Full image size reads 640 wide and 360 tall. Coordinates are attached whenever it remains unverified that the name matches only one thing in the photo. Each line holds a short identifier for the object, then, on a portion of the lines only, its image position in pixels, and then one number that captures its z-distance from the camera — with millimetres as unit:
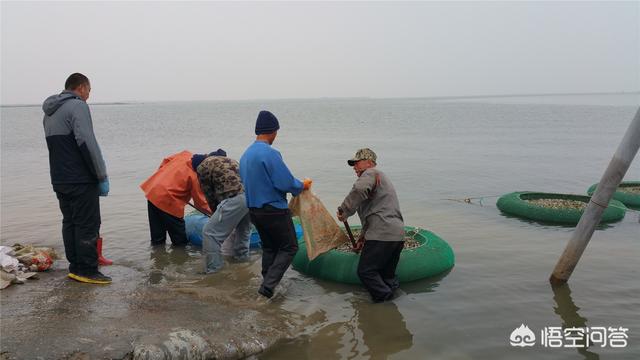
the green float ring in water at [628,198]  12016
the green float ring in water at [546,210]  10383
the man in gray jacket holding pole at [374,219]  5898
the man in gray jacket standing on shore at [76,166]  5742
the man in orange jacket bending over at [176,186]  7613
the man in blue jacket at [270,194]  5805
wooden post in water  5809
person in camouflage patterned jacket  6941
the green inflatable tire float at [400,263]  6699
